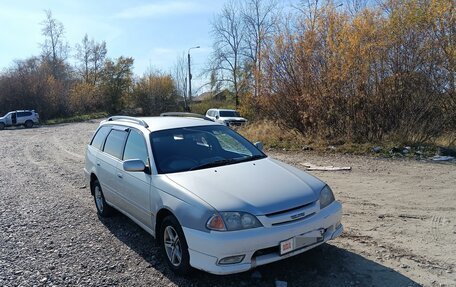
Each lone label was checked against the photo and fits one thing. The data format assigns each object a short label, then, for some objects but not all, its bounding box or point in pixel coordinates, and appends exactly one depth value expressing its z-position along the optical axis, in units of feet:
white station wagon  11.41
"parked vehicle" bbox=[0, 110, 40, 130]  120.06
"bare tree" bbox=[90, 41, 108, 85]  213.66
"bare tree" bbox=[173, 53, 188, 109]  179.03
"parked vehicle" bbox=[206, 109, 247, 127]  77.87
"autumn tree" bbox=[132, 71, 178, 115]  183.73
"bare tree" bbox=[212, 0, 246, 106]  147.14
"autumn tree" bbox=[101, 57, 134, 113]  197.77
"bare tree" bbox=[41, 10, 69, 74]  206.90
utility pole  156.37
